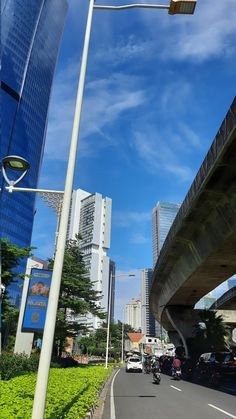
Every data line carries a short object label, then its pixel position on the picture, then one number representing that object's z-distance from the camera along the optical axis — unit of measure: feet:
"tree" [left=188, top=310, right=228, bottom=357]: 130.11
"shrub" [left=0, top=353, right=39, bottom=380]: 54.75
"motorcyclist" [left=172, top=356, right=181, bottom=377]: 84.12
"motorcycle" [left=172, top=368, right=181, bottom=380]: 84.40
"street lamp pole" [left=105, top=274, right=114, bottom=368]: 130.31
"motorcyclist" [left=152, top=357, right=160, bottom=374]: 72.96
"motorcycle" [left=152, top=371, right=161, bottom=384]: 71.96
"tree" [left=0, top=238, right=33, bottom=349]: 78.07
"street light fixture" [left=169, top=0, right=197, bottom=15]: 23.16
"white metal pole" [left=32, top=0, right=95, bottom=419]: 17.22
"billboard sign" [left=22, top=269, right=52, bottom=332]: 64.49
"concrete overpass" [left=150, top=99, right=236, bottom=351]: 45.78
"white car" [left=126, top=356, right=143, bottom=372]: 123.95
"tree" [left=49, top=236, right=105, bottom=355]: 107.24
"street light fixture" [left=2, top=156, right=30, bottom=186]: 25.26
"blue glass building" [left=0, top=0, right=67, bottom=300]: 345.72
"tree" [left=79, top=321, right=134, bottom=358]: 281.54
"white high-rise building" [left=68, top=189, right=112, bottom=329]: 408.87
